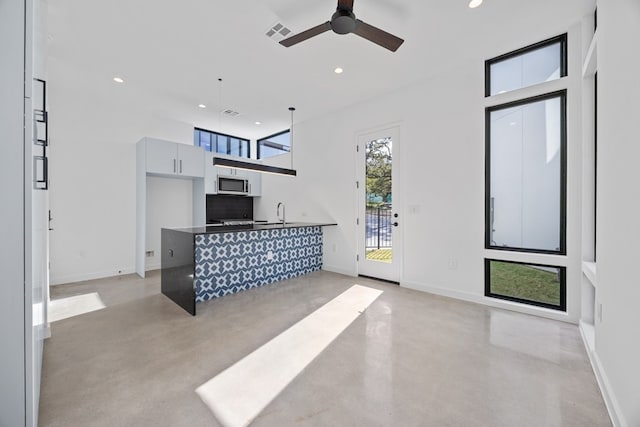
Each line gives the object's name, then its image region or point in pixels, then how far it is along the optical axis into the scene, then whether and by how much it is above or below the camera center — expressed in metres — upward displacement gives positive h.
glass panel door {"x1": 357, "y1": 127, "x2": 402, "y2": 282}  4.07 +0.12
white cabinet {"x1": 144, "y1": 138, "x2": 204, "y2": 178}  4.46 +0.97
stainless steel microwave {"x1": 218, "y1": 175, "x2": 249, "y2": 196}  5.47 +0.60
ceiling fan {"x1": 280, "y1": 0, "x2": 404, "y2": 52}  2.07 +1.56
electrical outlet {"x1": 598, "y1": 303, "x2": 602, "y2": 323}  1.83 -0.70
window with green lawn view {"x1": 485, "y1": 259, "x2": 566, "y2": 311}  2.84 -0.81
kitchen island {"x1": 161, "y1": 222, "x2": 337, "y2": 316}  3.03 -0.65
